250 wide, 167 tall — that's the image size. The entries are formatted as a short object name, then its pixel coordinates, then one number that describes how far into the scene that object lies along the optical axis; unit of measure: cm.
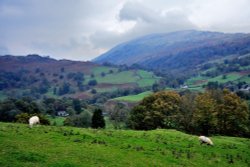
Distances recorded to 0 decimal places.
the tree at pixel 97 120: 8550
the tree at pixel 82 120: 12125
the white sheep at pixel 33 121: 3749
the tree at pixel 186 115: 7850
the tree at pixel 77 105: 18074
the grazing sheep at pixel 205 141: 3844
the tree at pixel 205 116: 6944
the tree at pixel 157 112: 7738
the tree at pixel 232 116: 7062
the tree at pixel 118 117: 11869
